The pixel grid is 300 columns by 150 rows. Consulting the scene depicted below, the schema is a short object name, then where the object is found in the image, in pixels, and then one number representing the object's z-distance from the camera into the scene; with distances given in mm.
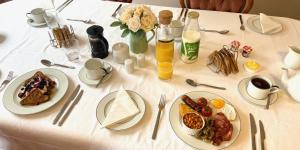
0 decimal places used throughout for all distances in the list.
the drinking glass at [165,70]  933
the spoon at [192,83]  931
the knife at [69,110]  818
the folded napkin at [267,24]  1170
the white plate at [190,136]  733
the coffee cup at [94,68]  945
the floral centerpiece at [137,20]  930
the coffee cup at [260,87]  851
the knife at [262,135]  735
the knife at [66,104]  830
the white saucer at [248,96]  857
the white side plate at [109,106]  795
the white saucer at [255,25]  1181
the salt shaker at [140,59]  1005
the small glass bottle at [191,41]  972
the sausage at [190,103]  826
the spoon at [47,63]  1045
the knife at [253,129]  737
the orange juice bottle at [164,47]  940
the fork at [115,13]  1318
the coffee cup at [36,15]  1266
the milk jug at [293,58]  961
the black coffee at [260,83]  869
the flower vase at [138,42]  1010
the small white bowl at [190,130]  745
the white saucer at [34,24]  1271
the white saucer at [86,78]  949
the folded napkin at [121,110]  796
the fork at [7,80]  952
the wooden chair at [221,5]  1416
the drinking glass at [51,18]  1244
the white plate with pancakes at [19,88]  850
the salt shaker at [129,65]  974
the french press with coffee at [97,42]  1007
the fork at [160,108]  775
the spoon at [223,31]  1180
